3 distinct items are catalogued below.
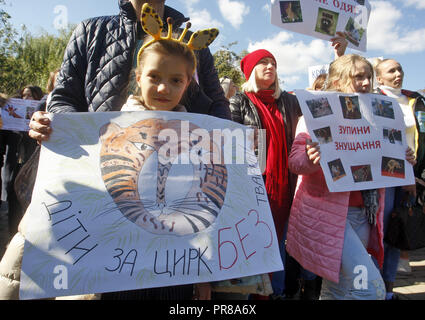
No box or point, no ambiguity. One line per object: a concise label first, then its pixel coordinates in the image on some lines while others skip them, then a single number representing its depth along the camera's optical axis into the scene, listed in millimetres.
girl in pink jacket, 1550
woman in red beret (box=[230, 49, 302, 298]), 2266
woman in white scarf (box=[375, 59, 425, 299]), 2404
